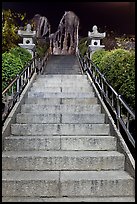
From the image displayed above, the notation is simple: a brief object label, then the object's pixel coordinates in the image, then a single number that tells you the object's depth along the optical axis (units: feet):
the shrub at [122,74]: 15.51
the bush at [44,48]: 49.17
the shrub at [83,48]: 48.53
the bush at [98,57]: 29.37
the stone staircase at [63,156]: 12.09
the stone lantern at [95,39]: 41.75
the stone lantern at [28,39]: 41.42
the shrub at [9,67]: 23.06
